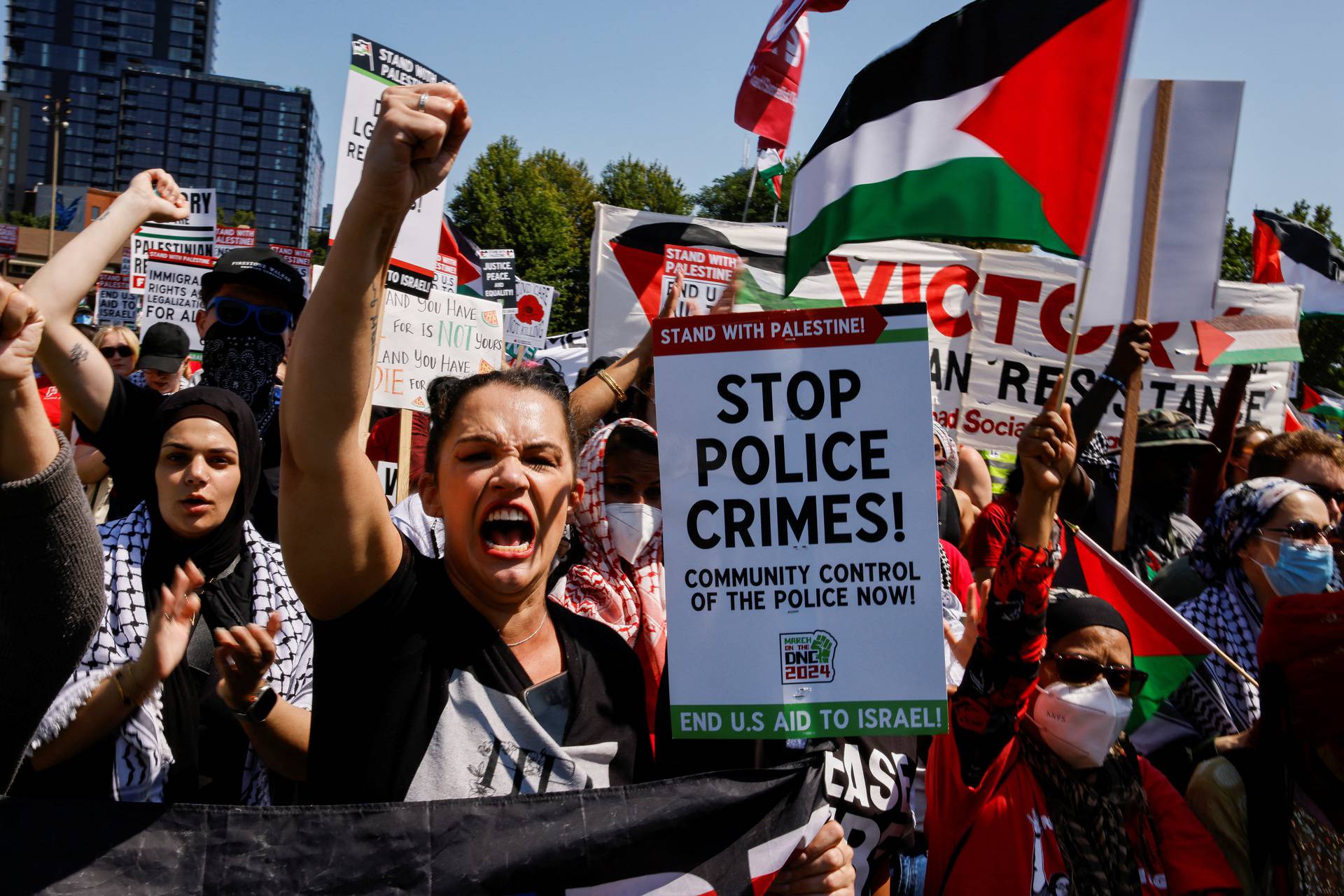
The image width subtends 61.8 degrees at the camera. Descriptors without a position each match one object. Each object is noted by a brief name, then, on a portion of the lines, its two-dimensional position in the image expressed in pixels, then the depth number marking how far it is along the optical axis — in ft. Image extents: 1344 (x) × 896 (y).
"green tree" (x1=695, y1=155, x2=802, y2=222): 165.89
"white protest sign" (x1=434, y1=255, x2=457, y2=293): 22.47
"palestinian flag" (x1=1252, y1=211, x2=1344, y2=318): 28.63
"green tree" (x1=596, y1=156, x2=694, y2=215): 170.50
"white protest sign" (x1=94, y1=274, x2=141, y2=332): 47.37
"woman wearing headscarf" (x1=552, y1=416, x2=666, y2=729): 9.14
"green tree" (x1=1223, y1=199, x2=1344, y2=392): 64.54
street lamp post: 88.48
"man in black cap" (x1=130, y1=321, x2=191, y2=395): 19.52
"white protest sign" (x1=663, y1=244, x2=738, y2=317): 23.80
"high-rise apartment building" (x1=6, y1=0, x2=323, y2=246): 451.12
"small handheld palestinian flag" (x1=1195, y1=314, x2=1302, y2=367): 19.66
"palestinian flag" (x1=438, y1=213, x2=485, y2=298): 24.74
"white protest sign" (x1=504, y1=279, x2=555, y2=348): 46.62
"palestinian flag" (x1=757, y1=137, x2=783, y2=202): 27.66
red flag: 26.43
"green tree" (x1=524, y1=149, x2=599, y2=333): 137.80
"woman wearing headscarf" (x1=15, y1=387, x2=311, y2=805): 7.31
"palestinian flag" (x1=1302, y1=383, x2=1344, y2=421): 33.12
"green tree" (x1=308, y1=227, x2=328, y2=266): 272.27
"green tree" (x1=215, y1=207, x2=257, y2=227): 239.09
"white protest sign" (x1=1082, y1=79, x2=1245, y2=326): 12.17
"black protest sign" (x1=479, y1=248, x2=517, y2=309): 48.83
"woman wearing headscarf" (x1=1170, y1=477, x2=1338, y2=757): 11.27
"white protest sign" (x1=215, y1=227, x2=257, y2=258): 47.17
